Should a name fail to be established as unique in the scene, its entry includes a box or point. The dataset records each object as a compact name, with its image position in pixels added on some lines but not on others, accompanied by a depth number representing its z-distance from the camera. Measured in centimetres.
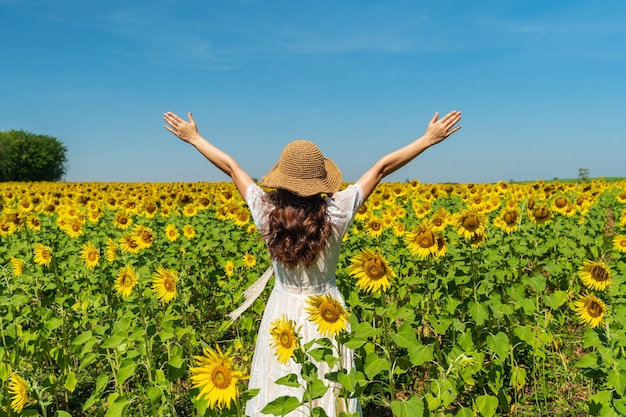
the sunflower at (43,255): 498
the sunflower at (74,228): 644
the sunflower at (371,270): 216
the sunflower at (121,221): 660
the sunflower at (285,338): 183
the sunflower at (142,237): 415
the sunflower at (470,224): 322
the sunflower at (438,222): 447
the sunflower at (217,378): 165
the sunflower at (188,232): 647
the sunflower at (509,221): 419
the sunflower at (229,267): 522
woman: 257
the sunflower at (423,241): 288
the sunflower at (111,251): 414
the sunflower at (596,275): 353
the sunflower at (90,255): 476
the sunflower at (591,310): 315
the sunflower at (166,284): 275
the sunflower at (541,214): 461
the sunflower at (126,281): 322
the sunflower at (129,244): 427
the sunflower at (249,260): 531
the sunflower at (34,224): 675
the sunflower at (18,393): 230
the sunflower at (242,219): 673
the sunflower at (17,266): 480
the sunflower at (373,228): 590
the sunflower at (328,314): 186
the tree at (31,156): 6316
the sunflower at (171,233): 592
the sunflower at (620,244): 535
